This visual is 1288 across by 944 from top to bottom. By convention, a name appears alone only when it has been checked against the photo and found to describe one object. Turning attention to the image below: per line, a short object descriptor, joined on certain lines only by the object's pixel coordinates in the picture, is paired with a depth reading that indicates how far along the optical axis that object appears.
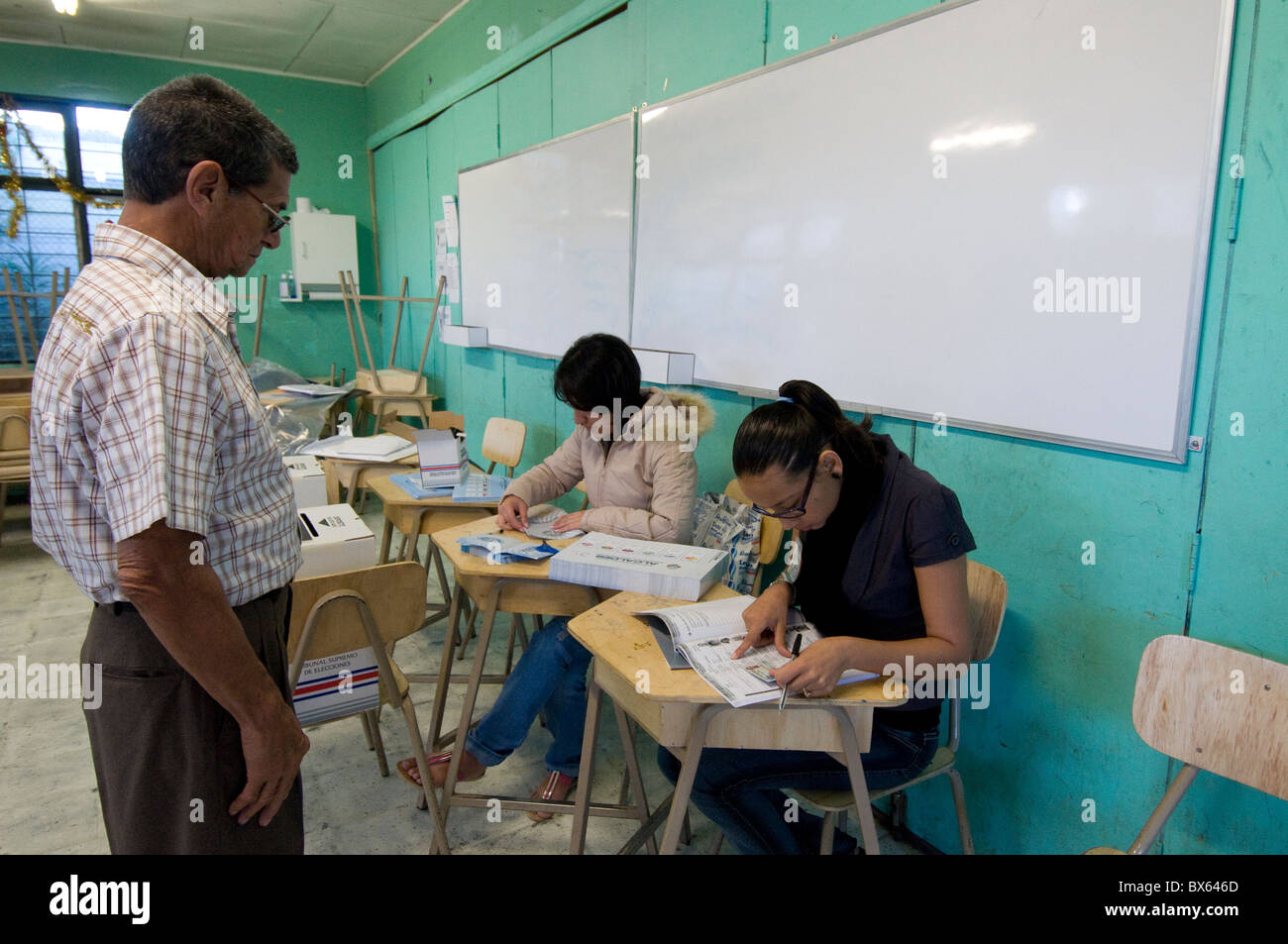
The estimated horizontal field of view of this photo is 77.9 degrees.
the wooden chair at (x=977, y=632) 1.68
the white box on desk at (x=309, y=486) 2.76
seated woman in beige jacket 2.17
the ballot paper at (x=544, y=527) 2.26
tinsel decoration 5.58
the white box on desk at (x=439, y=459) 2.79
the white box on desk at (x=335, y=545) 2.00
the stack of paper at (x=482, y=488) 2.72
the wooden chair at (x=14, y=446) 4.56
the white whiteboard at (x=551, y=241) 3.38
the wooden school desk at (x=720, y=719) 1.35
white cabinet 6.33
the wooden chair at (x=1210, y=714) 1.26
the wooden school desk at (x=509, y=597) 1.98
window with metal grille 5.70
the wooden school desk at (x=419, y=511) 2.69
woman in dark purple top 1.50
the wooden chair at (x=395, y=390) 5.55
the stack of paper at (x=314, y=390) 4.86
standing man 0.97
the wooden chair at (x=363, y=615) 1.75
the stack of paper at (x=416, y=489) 2.73
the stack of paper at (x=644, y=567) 1.78
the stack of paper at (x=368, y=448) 3.30
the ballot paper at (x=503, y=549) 2.03
